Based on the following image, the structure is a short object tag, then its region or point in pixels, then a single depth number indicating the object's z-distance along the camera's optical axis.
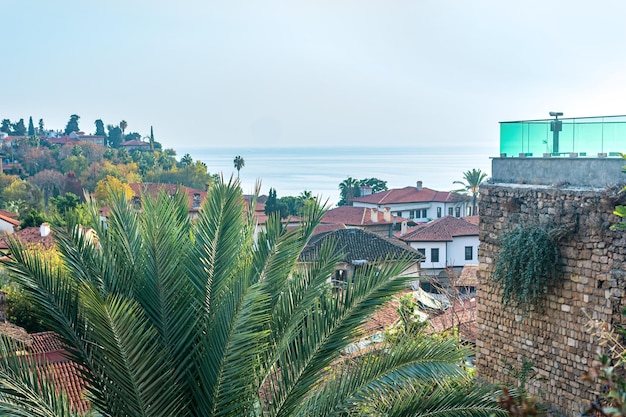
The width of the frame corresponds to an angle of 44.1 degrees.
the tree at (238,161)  78.56
